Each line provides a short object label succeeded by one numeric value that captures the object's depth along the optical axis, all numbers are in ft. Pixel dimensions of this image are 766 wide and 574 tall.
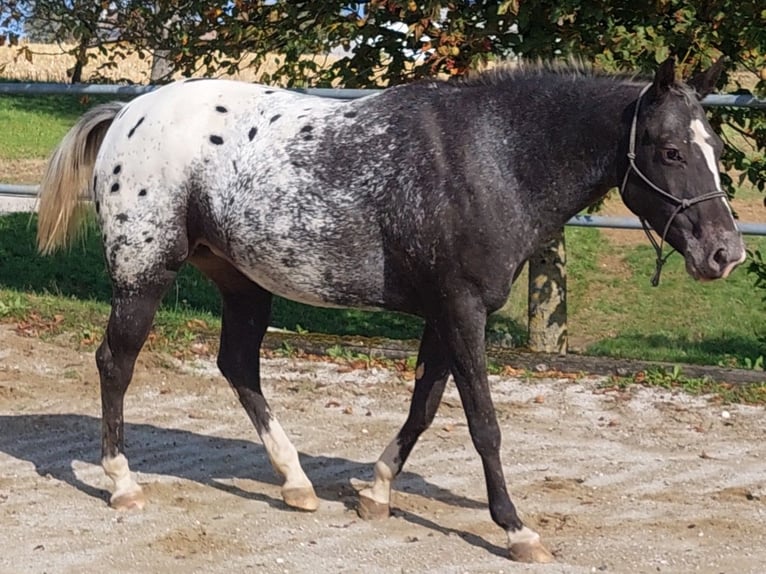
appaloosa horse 15.17
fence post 29.07
